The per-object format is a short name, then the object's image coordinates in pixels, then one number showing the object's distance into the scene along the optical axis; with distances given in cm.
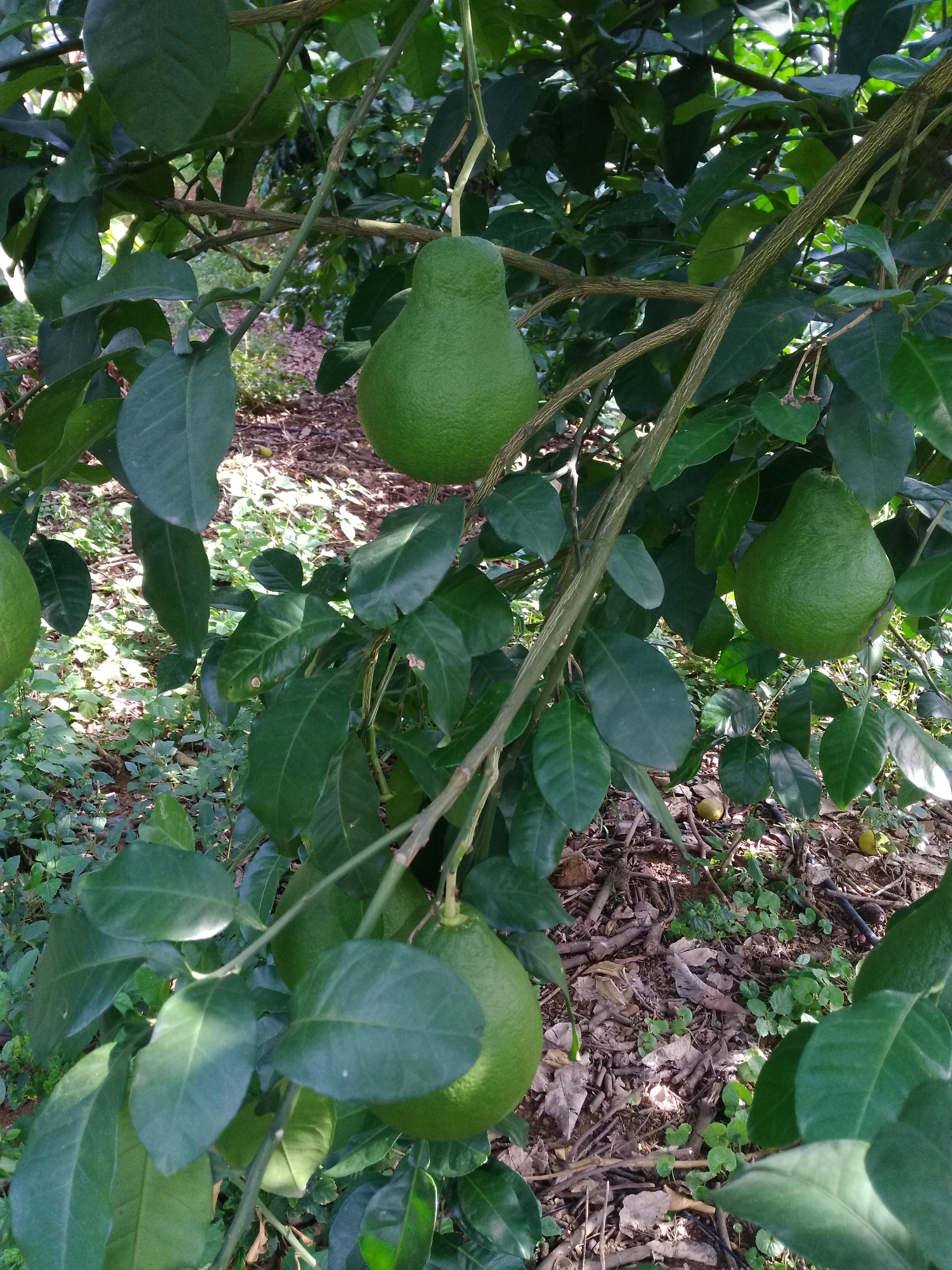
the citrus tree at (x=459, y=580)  44
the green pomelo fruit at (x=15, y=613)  62
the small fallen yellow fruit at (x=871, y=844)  240
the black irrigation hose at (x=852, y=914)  212
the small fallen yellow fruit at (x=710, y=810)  246
